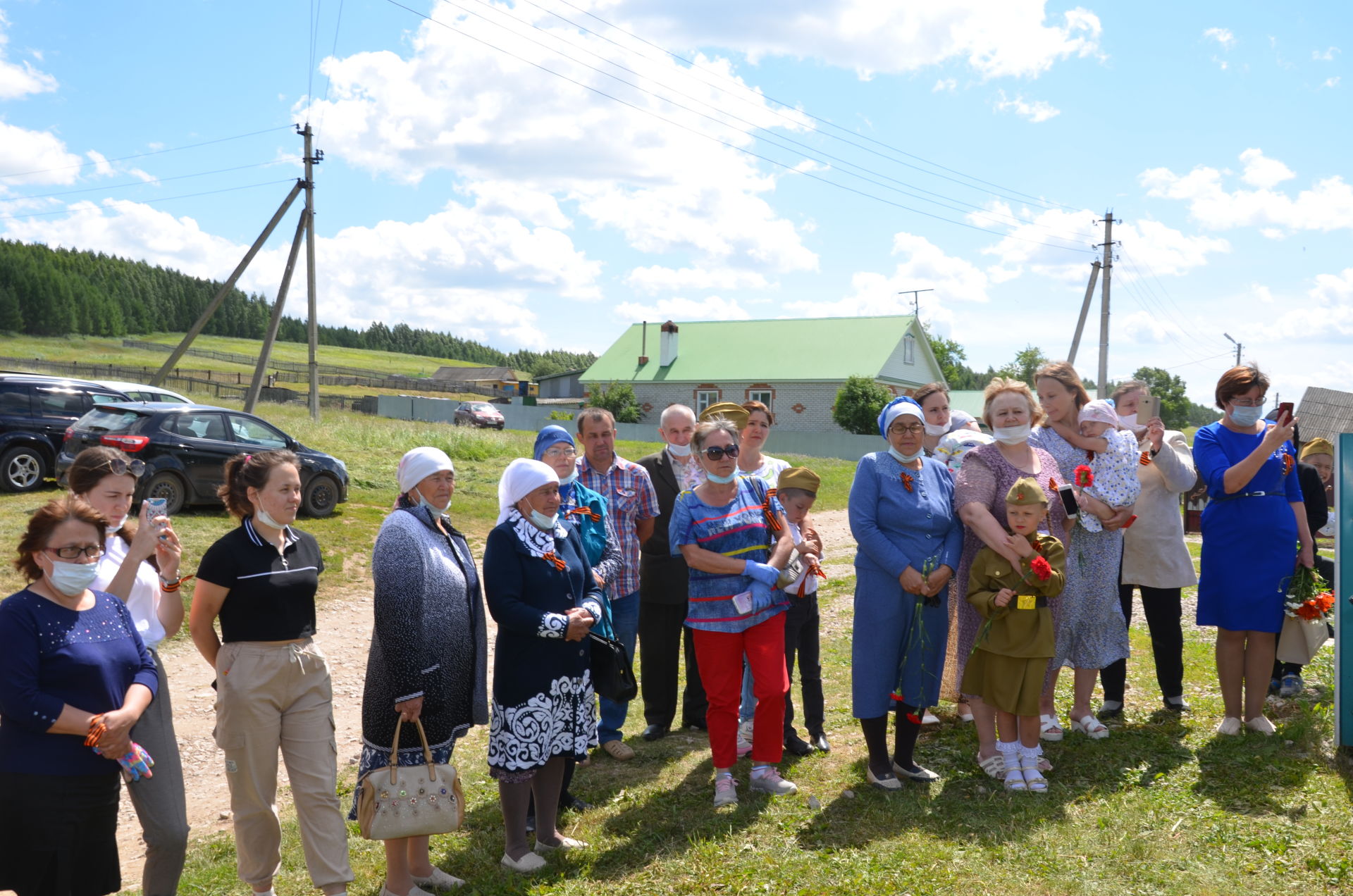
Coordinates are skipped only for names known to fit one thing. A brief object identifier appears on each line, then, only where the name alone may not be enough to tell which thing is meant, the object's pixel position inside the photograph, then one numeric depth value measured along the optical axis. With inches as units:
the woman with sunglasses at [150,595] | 135.4
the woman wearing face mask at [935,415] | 236.2
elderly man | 229.6
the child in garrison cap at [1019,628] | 185.8
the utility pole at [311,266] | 837.8
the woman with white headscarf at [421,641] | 148.9
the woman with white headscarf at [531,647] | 159.8
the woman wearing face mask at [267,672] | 144.6
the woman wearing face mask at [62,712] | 121.0
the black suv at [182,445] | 473.1
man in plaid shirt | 214.4
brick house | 1694.1
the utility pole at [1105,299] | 1128.8
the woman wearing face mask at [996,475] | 193.0
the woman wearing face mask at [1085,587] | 210.2
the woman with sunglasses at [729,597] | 185.6
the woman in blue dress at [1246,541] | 210.8
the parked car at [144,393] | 658.8
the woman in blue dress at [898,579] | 188.9
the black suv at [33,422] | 508.4
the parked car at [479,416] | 1670.8
